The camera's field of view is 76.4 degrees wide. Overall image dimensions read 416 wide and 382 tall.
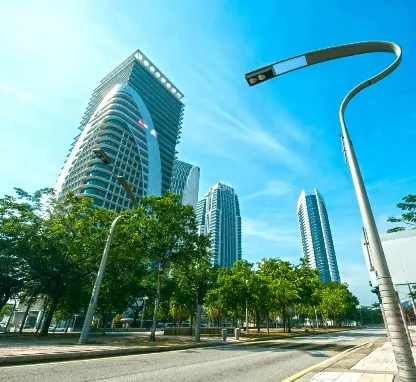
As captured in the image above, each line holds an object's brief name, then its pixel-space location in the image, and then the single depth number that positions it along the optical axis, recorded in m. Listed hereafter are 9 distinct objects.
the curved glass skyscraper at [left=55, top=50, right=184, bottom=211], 93.16
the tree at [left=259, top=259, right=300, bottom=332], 37.31
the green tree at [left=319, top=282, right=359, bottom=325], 62.69
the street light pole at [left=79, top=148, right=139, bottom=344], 14.23
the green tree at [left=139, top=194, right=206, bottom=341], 22.12
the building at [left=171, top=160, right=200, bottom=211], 190.18
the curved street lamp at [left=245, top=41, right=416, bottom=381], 4.62
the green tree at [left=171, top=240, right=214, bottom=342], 22.16
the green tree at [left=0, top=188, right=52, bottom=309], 22.84
